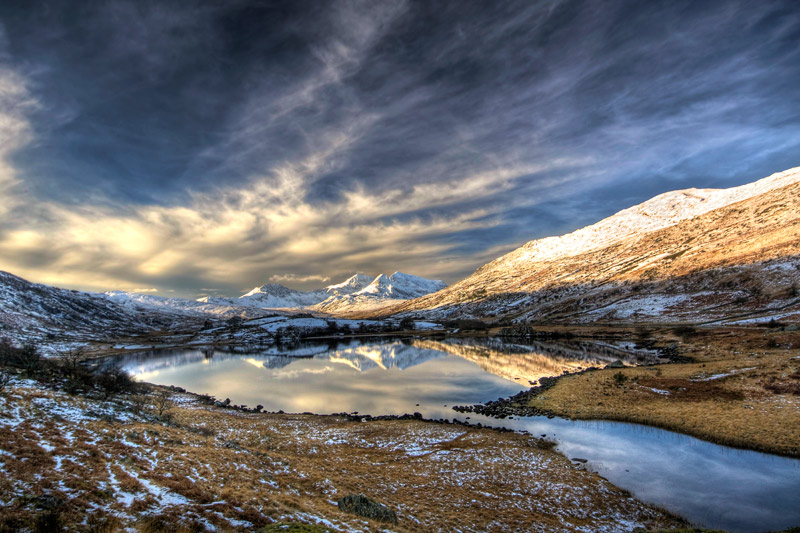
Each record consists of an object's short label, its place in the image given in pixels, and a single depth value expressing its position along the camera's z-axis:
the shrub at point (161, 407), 33.88
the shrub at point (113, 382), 40.97
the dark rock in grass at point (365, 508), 17.56
